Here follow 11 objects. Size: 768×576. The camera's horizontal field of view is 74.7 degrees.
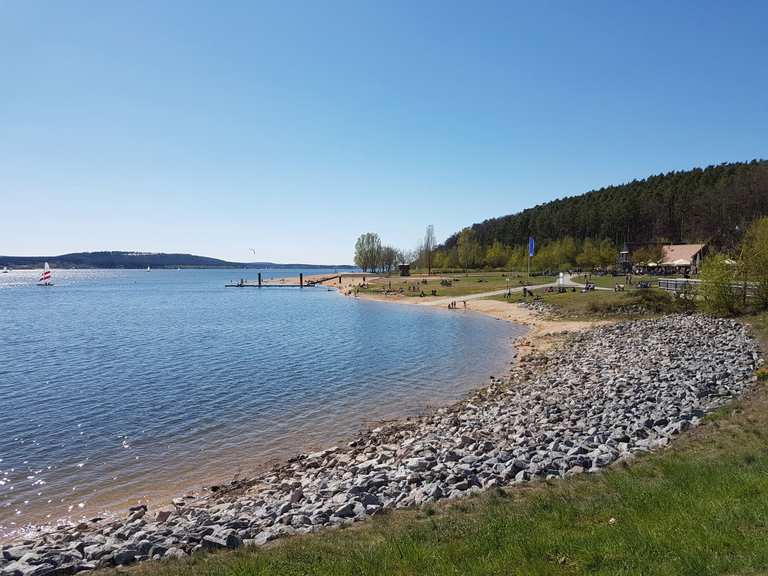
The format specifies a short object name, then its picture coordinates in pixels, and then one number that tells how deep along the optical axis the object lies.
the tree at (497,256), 130.90
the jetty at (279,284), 137.25
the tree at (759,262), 32.28
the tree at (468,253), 134.88
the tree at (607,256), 92.00
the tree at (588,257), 95.38
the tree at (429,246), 143.45
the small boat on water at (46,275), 161.38
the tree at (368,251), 179.75
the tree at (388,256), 180.88
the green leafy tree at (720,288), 34.00
